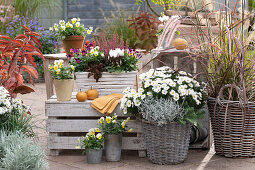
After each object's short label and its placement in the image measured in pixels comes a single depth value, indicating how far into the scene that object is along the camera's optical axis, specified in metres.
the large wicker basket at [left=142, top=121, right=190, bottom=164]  3.33
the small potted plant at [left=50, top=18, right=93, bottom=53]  4.30
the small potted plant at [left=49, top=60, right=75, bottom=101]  3.61
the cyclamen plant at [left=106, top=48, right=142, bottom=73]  3.70
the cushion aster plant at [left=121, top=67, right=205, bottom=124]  3.34
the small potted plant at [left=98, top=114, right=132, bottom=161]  3.44
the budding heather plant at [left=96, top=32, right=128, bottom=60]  3.78
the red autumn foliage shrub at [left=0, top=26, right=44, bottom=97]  3.38
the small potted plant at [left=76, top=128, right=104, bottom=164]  3.39
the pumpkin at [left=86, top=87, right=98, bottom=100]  3.70
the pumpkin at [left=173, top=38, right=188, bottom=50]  3.91
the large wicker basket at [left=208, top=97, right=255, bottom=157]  3.40
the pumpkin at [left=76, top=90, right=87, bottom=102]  3.63
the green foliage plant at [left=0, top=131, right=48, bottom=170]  2.67
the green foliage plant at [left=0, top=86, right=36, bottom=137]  3.18
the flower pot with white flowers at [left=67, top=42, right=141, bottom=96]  3.72
